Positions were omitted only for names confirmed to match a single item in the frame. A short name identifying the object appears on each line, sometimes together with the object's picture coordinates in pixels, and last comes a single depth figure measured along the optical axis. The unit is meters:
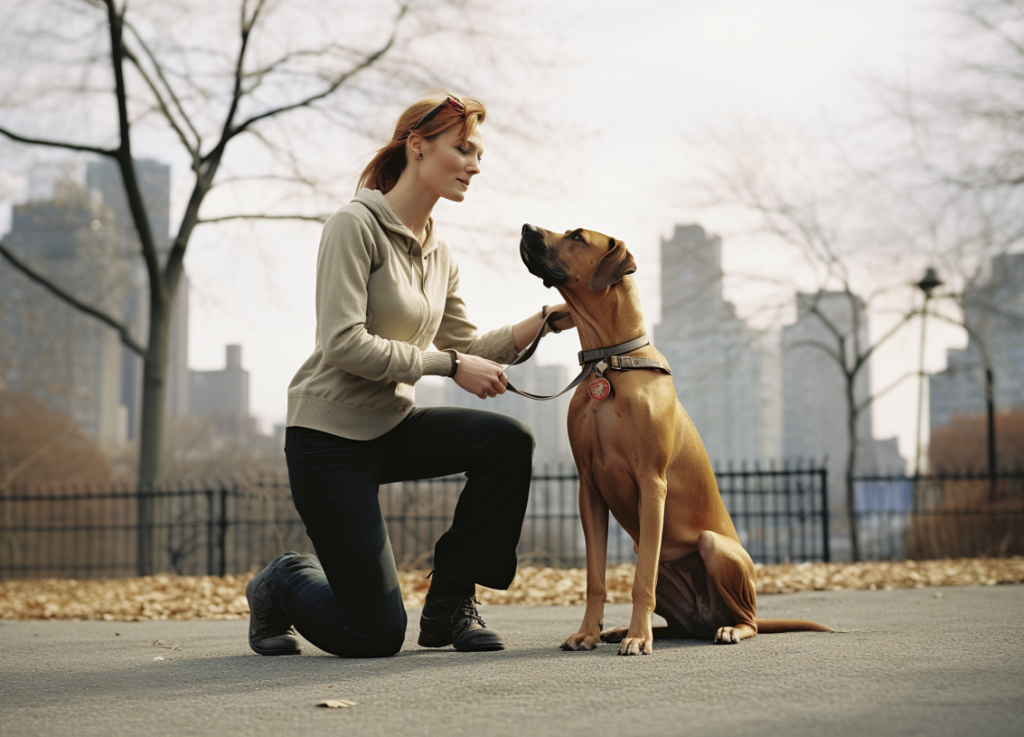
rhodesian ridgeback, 3.16
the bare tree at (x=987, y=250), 14.58
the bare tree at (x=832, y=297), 18.00
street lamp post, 15.79
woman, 3.32
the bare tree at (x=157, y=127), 11.35
